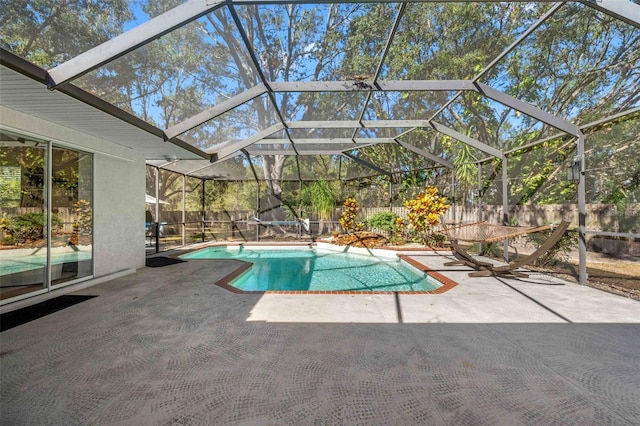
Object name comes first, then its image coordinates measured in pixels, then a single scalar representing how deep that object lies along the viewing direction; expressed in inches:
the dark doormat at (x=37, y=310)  125.4
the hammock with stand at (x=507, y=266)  195.5
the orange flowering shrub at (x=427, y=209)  335.0
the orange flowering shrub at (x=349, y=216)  433.1
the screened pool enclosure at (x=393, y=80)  150.1
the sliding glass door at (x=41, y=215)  148.3
